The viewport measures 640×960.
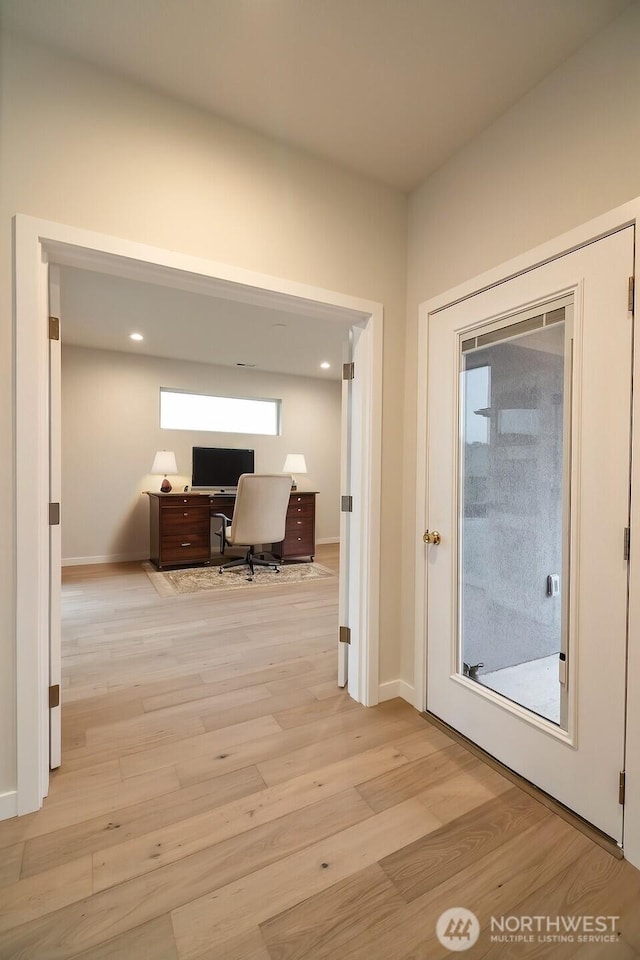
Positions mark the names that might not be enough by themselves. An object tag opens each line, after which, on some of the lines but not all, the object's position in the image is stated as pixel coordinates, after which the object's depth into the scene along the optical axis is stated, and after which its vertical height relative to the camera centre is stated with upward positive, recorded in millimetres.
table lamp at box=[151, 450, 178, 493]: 5367 +81
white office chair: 4590 -428
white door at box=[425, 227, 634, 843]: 1373 -171
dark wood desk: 5031 -671
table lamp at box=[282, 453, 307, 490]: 6285 +128
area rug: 4371 -1153
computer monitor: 5848 +72
